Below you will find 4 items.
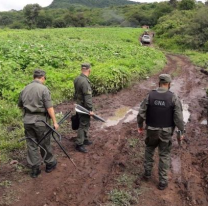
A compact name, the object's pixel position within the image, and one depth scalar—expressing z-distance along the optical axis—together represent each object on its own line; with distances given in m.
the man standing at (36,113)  4.91
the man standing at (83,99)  6.00
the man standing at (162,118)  4.79
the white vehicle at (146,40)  37.48
